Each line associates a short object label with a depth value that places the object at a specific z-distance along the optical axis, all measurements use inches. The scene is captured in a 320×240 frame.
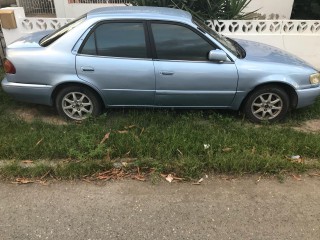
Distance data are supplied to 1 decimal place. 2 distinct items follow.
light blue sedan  129.9
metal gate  350.6
